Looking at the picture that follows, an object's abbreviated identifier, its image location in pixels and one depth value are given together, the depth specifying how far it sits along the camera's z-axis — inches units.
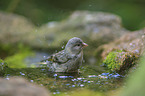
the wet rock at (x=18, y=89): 138.0
